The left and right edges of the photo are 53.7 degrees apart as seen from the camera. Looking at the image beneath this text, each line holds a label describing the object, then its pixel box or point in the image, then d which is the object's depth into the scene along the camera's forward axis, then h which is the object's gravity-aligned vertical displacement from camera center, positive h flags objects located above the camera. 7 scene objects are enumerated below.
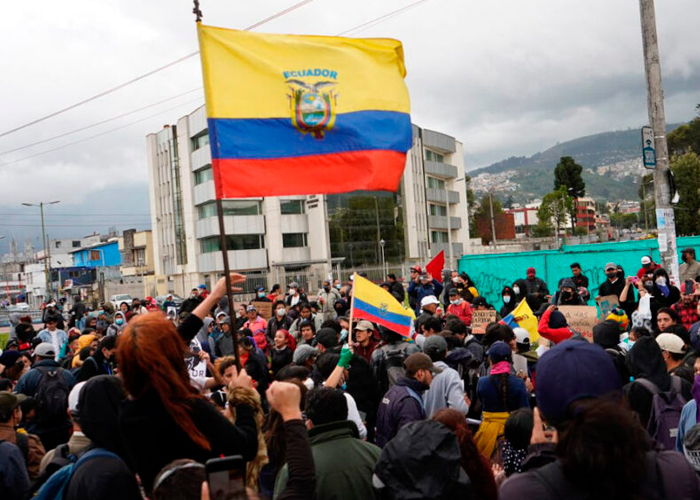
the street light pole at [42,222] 61.19 +5.39
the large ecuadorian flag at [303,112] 5.25 +1.24
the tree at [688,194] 58.72 +3.43
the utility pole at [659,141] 10.98 +1.52
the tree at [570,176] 103.25 +10.13
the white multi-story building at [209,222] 56.47 +3.85
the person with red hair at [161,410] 2.96 -0.59
